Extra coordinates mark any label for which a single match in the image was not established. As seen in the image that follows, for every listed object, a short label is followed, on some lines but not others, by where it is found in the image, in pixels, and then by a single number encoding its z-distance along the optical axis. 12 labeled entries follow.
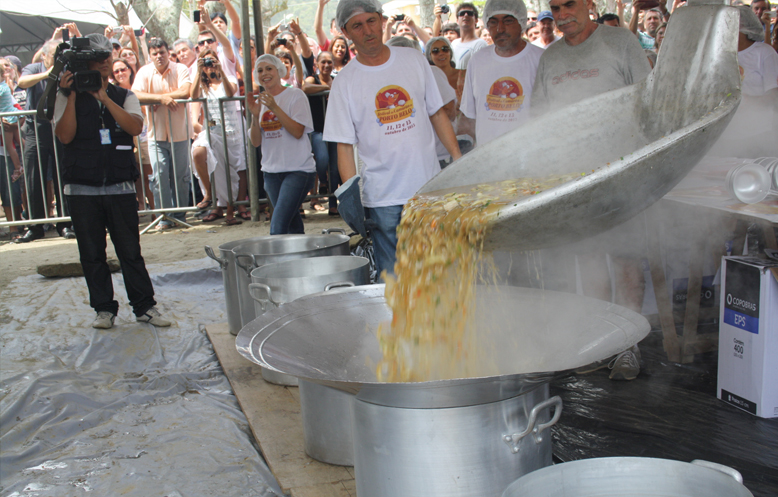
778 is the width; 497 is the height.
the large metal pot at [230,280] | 3.60
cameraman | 3.77
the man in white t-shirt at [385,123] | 3.10
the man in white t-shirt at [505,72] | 3.39
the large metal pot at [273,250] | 3.19
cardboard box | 2.43
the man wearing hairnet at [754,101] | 2.81
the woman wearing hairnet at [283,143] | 4.64
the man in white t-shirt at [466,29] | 6.37
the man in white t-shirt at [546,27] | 6.17
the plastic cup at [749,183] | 2.28
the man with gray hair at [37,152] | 6.91
